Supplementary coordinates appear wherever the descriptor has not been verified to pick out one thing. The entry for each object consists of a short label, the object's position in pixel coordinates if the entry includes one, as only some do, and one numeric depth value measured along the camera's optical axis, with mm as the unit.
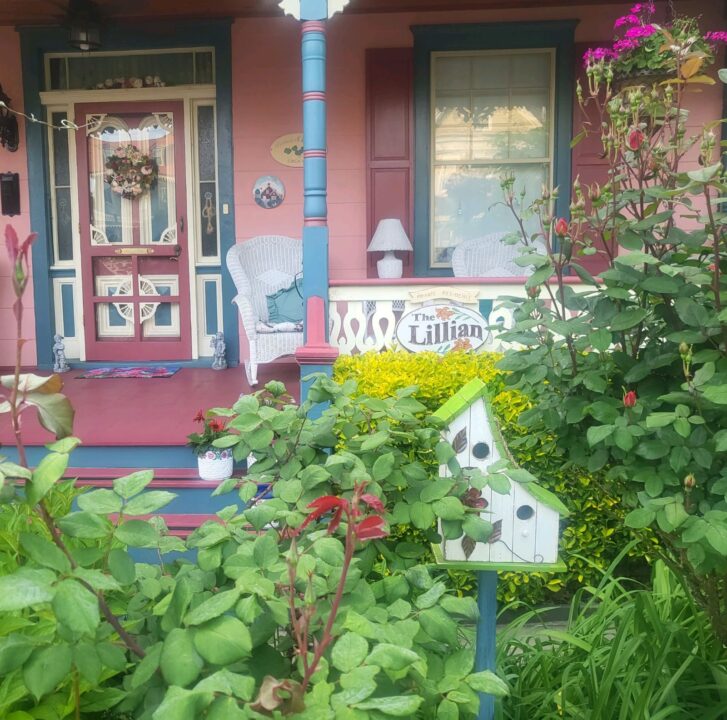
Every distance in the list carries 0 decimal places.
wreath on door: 5918
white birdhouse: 1451
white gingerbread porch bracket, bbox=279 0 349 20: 3658
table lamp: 5355
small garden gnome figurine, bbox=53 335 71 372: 5867
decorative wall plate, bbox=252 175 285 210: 5758
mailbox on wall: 5828
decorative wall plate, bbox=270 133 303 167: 5691
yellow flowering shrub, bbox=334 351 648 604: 2941
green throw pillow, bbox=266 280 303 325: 5398
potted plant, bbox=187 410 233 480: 3507
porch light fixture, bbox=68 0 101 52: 5340
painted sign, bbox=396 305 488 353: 3721
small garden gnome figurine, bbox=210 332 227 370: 5820
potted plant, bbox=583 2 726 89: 3312
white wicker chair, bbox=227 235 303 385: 4918
